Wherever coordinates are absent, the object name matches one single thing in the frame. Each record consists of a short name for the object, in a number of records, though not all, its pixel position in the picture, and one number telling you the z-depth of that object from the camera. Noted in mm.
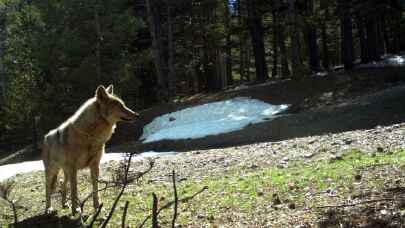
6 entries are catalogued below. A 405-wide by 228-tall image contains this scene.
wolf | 8273
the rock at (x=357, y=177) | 7797
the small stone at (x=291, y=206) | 7084
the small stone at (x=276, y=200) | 7412
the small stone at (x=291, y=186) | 7973
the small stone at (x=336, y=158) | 10234
